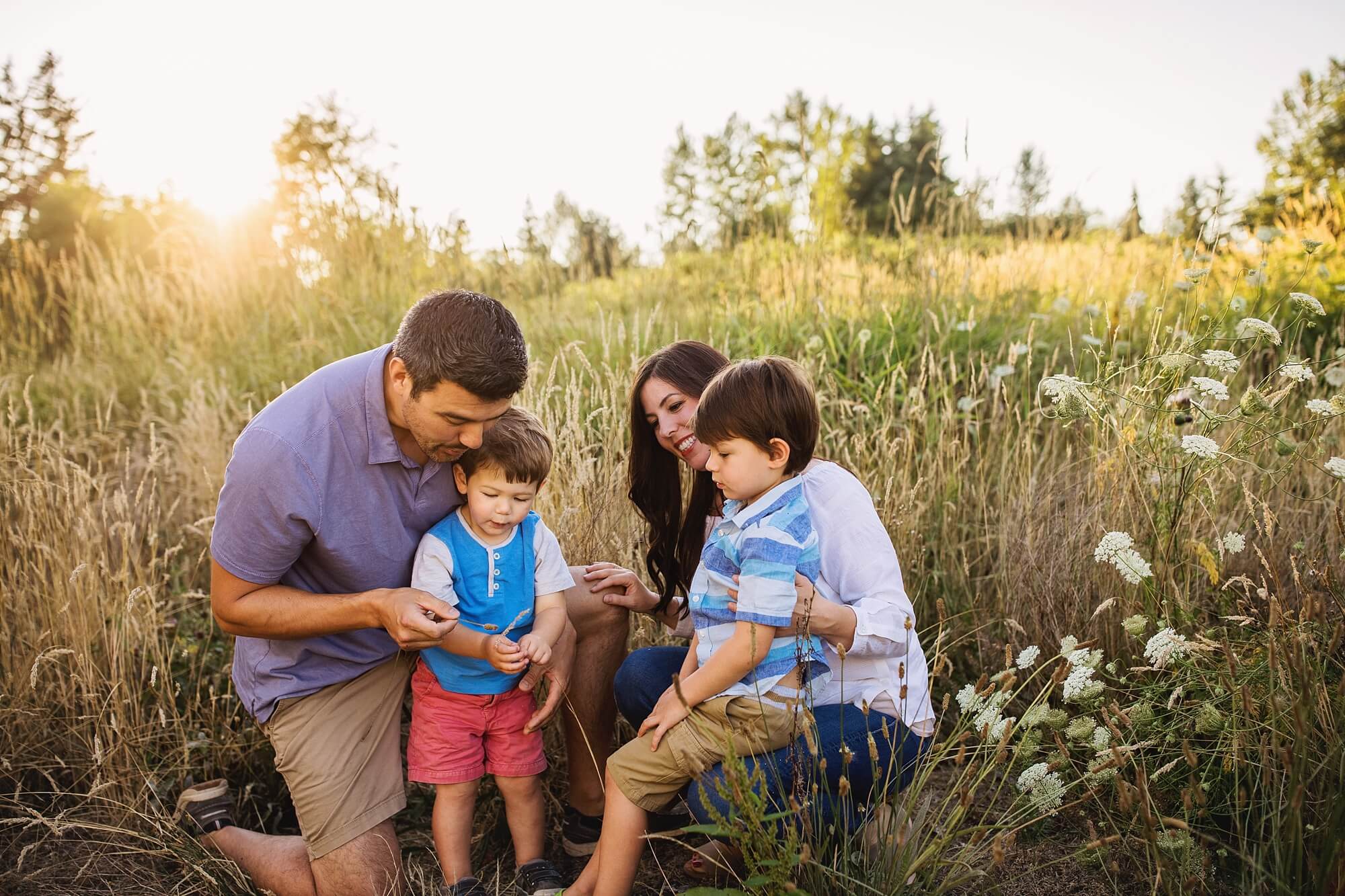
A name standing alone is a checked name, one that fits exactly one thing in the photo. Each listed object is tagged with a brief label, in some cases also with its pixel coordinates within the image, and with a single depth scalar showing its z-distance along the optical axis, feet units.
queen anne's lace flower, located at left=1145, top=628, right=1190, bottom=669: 5.85
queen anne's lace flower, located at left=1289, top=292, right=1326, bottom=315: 6.97
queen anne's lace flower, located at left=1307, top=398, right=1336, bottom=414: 6.73
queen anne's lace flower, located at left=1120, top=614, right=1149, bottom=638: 6.55
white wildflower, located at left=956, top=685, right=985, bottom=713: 5.49
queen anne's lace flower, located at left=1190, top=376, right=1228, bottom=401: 6.53
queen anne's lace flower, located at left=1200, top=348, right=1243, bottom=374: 6.72
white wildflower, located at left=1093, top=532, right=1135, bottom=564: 6.38
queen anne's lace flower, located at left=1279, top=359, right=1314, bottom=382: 6.82
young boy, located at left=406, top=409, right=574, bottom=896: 7.35
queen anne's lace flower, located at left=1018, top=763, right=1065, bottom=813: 5.36
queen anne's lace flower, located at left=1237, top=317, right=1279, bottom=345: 6.81
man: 6.88
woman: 6.22
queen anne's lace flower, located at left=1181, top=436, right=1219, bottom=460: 6.44
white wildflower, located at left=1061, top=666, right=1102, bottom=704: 5.73
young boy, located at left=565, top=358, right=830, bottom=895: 6.08
